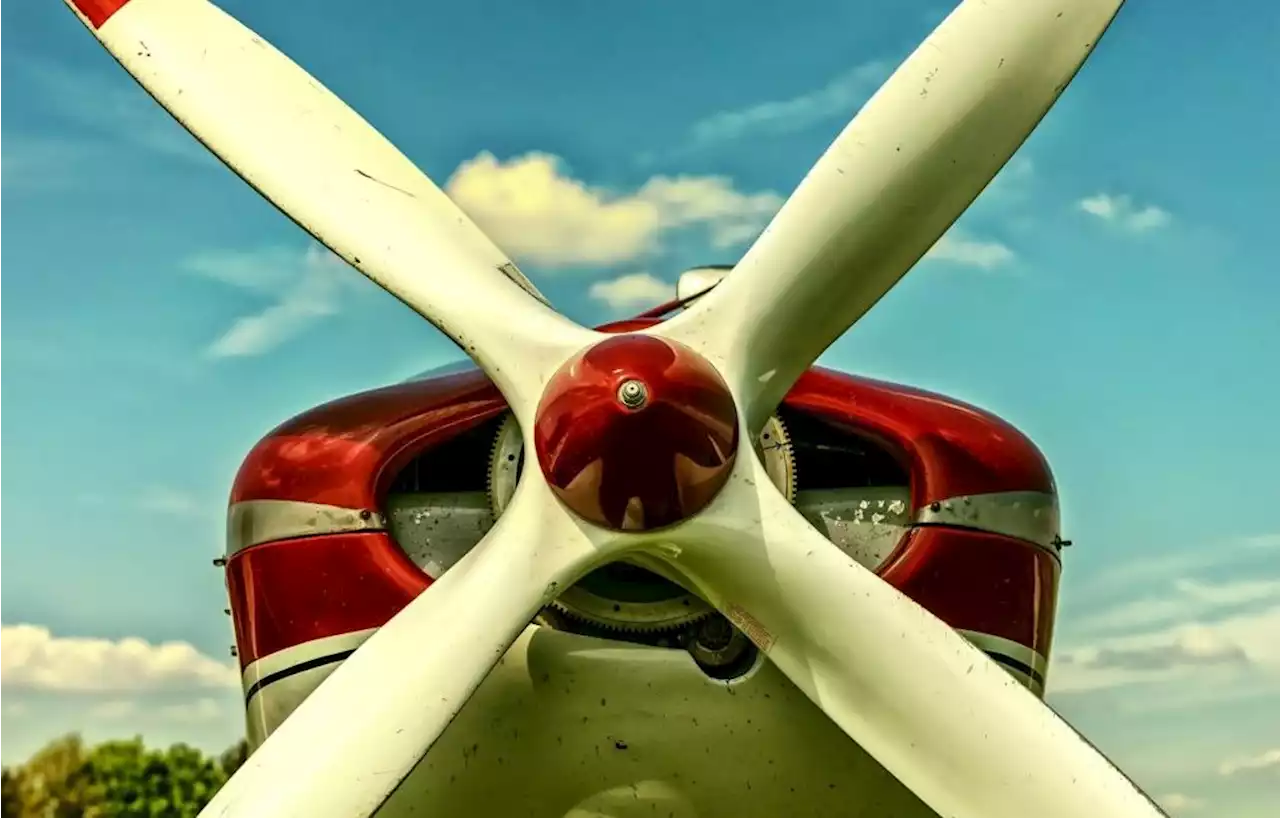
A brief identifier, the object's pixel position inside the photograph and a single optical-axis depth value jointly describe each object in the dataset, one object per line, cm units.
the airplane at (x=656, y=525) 441
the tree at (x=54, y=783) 2605
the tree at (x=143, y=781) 2511
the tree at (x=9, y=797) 2659
